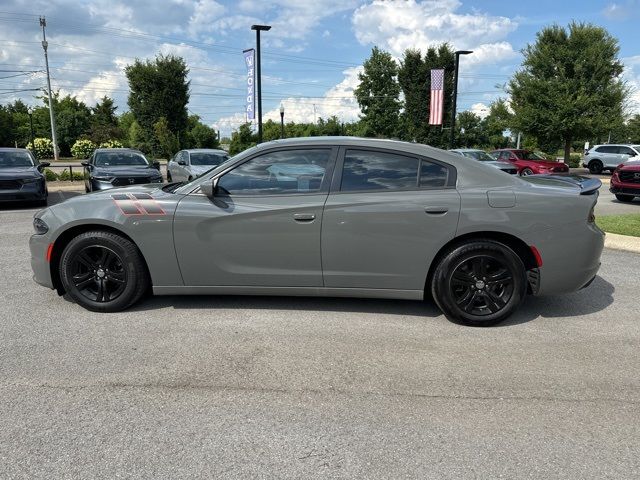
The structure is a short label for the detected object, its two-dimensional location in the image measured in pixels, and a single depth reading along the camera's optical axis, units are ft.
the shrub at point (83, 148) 145.07
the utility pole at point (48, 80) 147.27
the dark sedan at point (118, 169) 37.93
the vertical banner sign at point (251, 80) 68.13
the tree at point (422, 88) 148.66
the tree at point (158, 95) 131.23
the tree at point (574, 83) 90.74
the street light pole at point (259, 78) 66.13
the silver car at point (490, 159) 74.43
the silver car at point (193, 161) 48.84
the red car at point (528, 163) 78.43
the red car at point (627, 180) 43.13
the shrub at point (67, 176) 64.95
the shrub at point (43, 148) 163.40
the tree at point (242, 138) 166.20
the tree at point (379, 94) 171.12
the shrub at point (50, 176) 62.64
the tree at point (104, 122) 185.57
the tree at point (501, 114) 101.47
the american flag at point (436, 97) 78.33
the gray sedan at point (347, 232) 13.47
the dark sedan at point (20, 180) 37.83
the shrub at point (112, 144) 137.10
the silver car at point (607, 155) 92.14
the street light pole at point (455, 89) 78.07
